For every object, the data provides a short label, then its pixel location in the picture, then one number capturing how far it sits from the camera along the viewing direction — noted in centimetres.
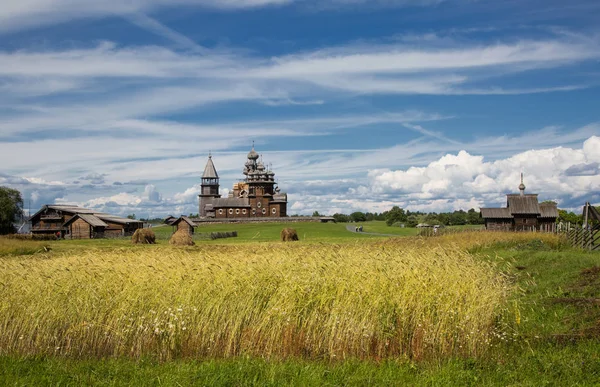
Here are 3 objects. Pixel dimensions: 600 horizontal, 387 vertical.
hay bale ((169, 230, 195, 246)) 3935
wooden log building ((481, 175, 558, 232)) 6225
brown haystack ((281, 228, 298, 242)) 4706
